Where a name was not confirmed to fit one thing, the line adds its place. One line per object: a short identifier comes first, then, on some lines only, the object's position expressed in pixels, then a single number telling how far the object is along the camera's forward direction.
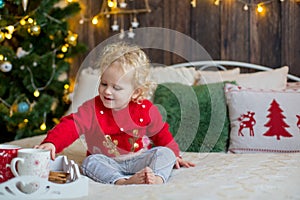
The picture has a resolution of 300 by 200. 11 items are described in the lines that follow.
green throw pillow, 2.58
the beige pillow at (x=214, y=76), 3.00
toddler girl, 2.03
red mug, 1.67
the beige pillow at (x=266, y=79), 2.90
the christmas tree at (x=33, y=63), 3.23
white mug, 1.62
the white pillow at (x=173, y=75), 3.03
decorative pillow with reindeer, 2.52
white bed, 1.58
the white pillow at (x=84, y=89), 3.02
